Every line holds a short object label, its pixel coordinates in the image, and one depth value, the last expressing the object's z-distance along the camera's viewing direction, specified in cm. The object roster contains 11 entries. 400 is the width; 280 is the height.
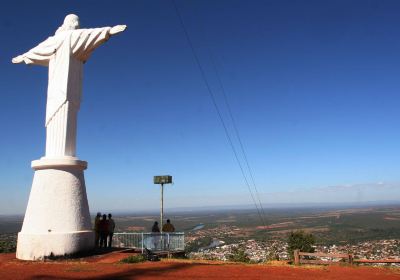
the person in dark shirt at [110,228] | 1442
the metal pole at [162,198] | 1744
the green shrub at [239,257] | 1448
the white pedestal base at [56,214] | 1149
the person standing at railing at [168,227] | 1559
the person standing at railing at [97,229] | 1447
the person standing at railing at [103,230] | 1442
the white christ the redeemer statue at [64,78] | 1277
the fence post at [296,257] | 1227
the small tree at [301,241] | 2725
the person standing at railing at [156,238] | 1424
